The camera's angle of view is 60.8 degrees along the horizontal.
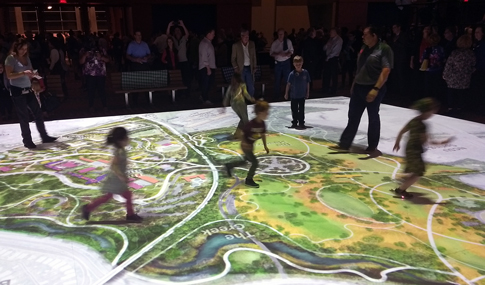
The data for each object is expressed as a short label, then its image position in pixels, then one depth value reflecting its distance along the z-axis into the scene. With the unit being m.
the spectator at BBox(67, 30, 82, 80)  15.26
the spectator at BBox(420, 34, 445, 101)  9.45
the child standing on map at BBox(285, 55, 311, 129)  7.30
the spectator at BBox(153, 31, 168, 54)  11.98
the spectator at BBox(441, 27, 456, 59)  9.55
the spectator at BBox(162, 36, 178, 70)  11.25
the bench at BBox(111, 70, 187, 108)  10.04
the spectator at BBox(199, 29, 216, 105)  10.02
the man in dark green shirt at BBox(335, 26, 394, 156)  5.82
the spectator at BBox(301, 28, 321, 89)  12.01
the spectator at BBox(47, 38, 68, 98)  10.54
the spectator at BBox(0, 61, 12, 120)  8.78
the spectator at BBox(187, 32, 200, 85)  10.84
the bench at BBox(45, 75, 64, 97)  9.95
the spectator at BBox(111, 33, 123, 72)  15.52
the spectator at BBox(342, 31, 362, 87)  12.59
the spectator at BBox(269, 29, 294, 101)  10.52
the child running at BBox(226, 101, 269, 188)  4.72
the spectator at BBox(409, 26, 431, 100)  10.70
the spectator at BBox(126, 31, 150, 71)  10.23
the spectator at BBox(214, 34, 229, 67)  12.52
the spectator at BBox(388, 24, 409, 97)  10.80
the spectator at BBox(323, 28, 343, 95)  11.53
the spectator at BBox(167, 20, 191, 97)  11.33
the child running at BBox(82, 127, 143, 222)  3.88
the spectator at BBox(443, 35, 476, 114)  8.79
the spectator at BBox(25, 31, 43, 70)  12.12
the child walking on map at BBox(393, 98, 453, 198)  4.48
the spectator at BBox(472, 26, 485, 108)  8.82
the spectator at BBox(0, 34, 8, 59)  8.16
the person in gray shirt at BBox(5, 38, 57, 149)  6.18
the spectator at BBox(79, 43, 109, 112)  9.09
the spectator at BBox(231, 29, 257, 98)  9.00
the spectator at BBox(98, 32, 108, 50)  14.92
